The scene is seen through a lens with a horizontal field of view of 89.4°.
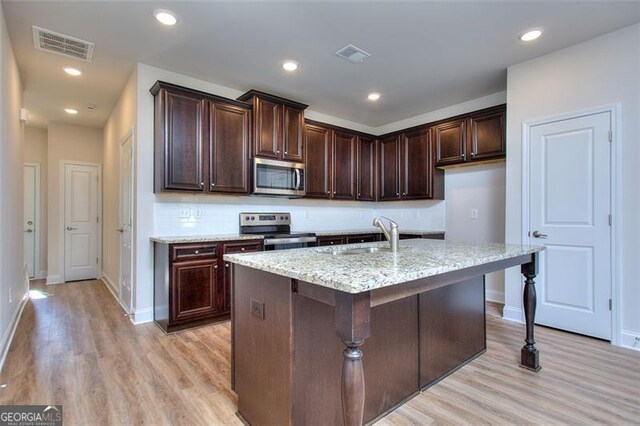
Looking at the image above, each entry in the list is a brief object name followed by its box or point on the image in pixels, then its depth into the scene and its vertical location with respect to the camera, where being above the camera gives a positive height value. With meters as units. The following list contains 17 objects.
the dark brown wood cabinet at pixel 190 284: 2.99 -0.69
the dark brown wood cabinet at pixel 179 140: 3.17 +0.73
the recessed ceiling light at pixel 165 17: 2.44 +1.51
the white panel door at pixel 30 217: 5.48 -0.07
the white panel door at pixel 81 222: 5.38 -0.16
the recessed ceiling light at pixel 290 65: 3.26 +1.51
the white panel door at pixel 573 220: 2.80 -0.07
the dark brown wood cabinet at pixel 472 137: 3.80 +0.94
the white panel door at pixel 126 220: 3.62 -0.09
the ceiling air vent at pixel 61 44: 2.75 +1.52
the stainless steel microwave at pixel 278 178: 3.78 +0.43
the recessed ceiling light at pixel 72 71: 3.44 +1.52
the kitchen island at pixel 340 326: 1.14 -0.56
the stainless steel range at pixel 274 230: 3.69 -0.23
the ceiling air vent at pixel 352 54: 2.96 +1.51
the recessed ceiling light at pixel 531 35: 2.71 +1.51
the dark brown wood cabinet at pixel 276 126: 3.76 +1.05
